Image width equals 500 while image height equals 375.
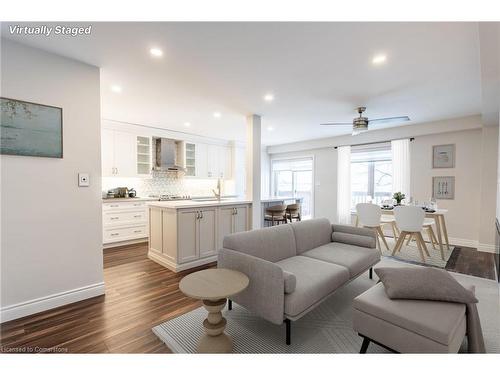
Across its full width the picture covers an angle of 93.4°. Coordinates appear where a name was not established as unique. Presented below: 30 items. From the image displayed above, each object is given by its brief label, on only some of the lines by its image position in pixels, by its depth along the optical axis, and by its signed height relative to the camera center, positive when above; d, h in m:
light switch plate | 2.49 +0.06
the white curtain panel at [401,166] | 5.27 +0.42
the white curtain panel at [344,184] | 6.33 +0.01
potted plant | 4.49 -0.24
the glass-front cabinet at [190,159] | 6.33 +0.70
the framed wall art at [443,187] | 4.83 -0.06
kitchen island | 3.34 -0.69
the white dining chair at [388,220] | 4.55 -0.70
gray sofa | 1.78 -0.80
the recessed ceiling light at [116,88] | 3.13 +1.31
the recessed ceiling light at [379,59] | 2.38 +1.30
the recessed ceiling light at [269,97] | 3.45 +1.31
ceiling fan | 3.71 +1.01
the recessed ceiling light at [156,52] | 2.24 +1.29
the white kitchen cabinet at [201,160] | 6.50 +0.69
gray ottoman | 1.36 -0.86
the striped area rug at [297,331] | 1.75 -1.22
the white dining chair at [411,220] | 3.71 -0.58
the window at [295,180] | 7.47 +0.16
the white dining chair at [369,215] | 4.18 -0.55
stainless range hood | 5.64 +0.73
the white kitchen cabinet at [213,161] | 6.77 +0.69
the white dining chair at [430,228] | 4.07 -0.78
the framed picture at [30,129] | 2.08 +0.52
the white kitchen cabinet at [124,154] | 4.85 +0.67
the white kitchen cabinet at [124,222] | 4.53 -0.75
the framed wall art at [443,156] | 4.82 +0.59
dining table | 4.14 -0.70
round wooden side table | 1.59 -0.81
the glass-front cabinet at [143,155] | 5.43 +0.69
